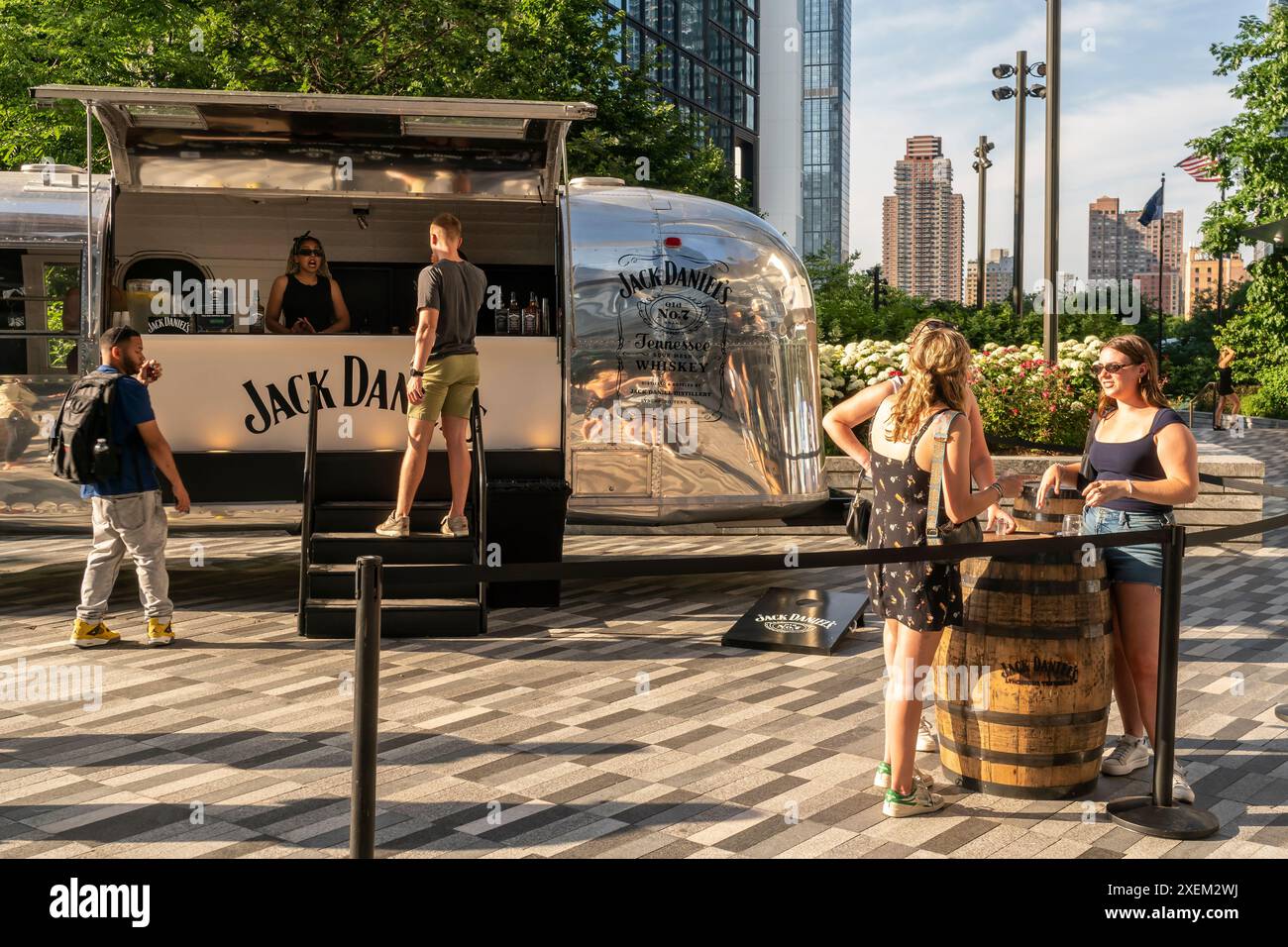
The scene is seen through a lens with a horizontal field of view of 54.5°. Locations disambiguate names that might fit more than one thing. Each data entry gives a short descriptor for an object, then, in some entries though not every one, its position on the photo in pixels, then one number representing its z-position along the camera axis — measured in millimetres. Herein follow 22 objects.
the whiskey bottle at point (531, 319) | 11414
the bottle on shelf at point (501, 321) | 11484
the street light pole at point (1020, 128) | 27162
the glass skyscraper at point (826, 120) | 138500
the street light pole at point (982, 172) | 36150
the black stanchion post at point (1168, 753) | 4863
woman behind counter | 10250
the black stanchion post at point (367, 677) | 3844
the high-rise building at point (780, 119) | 73375
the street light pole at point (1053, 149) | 15961
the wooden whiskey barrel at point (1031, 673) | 5070
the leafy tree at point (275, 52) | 16531
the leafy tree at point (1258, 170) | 29328
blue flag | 39906
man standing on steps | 8406
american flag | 30219
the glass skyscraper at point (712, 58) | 55969
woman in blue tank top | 5297
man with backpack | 7715
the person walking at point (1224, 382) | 26508
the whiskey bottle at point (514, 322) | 11422
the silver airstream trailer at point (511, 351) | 9227
